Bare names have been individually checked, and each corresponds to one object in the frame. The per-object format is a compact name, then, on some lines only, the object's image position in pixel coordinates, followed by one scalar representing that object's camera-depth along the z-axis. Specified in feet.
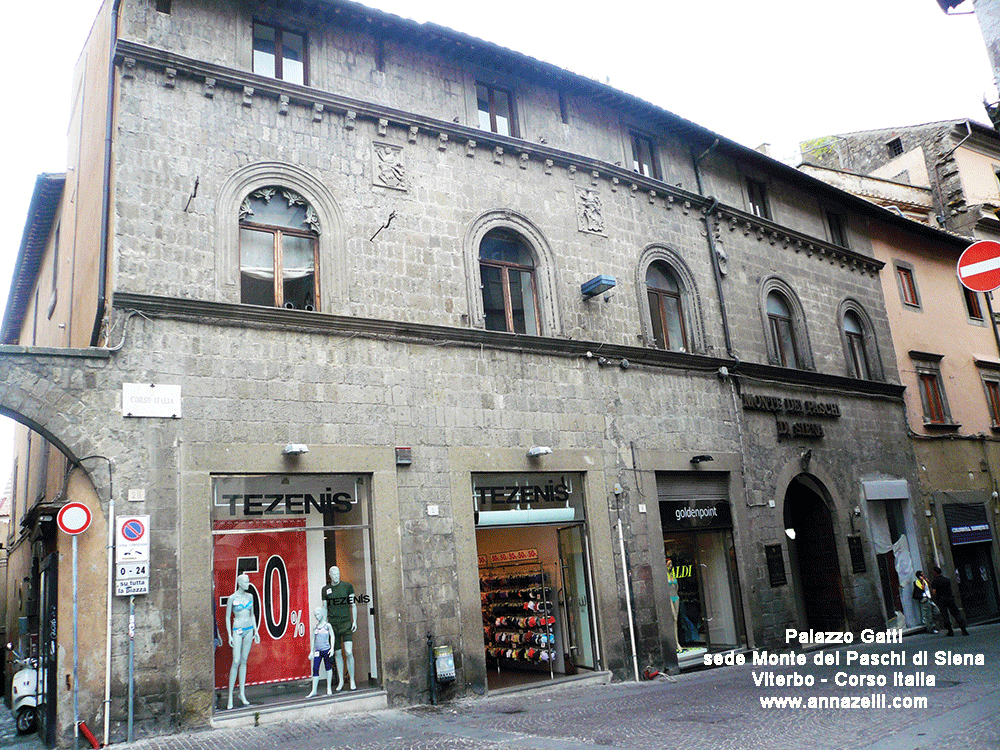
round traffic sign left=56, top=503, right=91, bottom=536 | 31.27
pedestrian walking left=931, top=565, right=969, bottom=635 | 60.34
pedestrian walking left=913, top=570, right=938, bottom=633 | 62.18
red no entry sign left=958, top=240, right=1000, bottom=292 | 22.96
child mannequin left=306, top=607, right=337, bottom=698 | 37.17
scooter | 42.42
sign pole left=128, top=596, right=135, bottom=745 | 31.37
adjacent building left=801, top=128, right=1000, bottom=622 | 71.72
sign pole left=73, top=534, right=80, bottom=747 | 30.40
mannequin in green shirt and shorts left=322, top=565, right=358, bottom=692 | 37.70
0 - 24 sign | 32.30
